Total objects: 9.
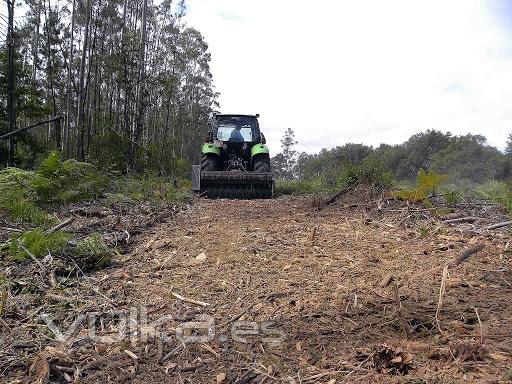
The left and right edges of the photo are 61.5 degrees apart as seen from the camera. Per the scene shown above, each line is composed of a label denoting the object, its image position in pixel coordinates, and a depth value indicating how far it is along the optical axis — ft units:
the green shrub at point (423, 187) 16.43
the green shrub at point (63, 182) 18.59
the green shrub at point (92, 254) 10.39
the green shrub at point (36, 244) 10.20
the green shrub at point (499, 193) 15.05
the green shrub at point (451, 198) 16.46
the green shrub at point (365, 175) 20.81
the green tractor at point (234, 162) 28.99
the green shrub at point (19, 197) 14.49
